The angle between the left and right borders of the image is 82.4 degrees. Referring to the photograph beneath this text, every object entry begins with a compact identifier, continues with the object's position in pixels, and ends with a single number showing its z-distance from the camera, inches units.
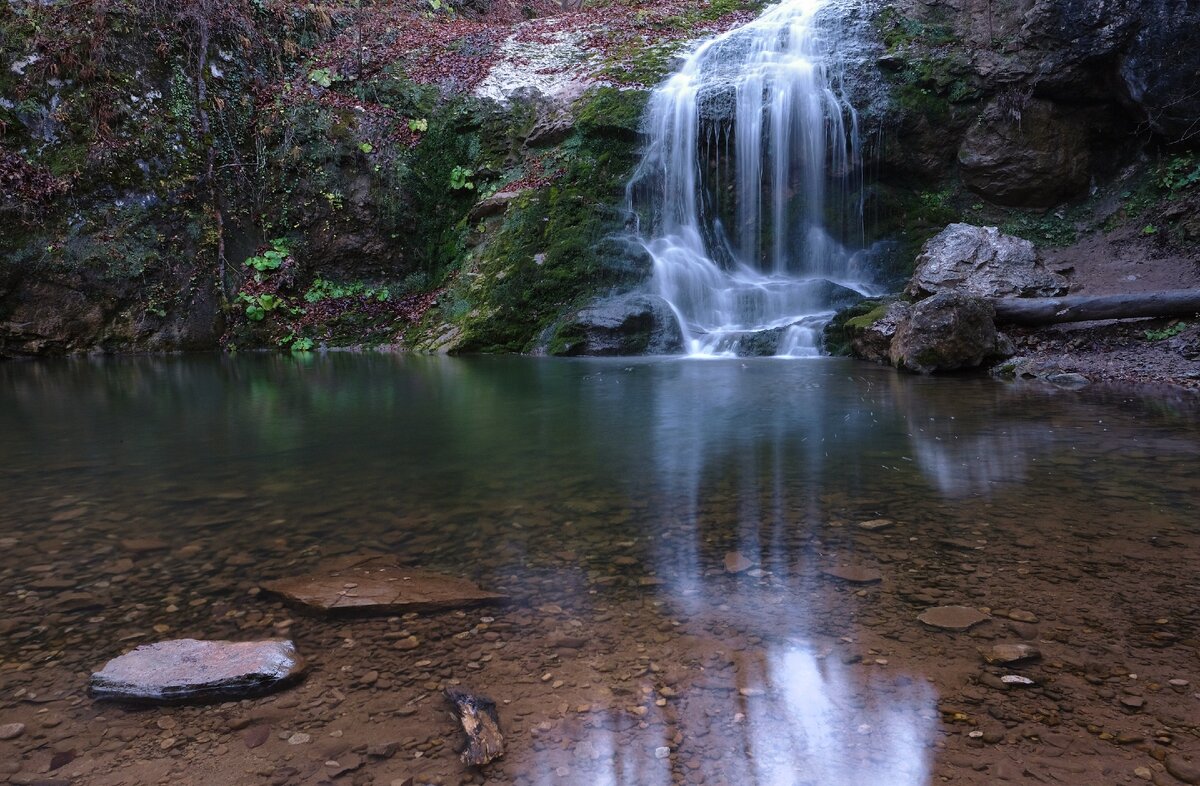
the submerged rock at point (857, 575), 88.0
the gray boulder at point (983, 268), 364.2
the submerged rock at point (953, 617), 75.9
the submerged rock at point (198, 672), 65.0
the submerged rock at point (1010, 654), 68.1
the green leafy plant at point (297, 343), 510.3
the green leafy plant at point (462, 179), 553.6
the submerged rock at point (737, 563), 93.0
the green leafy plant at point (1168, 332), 290.5
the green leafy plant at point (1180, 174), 420.5
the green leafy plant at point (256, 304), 514.9
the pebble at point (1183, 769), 51.2
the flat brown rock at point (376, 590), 82.7
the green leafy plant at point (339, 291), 532.7
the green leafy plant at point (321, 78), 571.2
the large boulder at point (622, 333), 440.1
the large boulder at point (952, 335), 301.0
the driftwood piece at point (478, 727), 57.1
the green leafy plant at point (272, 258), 523.2
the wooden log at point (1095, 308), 289.6
